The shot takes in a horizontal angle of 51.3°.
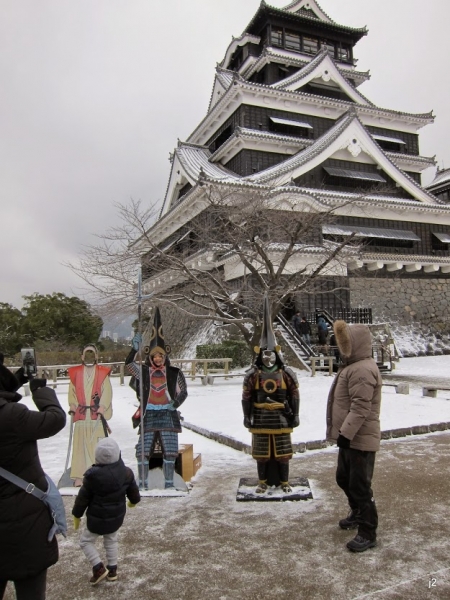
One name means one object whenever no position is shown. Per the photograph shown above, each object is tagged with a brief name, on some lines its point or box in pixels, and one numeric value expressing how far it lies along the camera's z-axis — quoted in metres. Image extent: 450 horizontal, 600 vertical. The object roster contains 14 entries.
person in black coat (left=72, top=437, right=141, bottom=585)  3.14
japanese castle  19.55
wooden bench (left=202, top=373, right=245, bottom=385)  13.45
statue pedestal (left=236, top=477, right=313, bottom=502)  4.57
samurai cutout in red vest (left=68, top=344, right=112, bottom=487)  5.32
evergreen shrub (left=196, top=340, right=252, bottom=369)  15.75
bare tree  12.41
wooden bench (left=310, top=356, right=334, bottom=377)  13.66
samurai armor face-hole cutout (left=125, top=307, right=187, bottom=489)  5.05
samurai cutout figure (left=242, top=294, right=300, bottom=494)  4.73
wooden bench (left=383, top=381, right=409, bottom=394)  10.61
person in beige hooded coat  3.58
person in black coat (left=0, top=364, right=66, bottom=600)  2.22
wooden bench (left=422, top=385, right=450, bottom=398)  10.26
